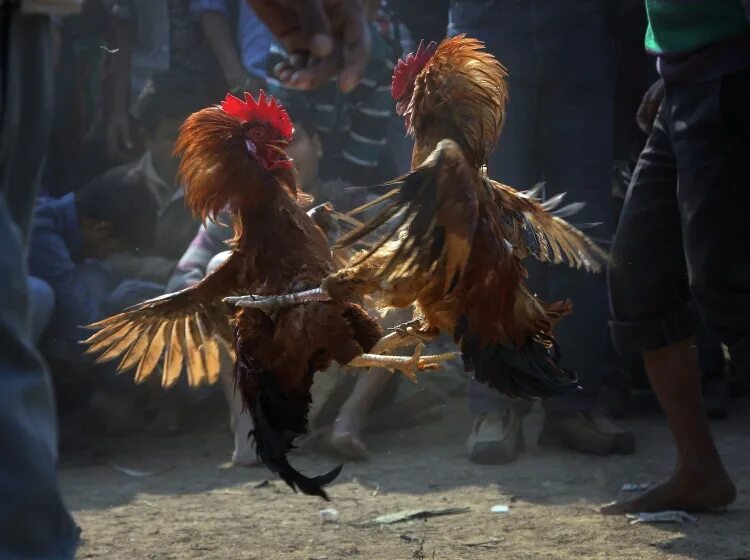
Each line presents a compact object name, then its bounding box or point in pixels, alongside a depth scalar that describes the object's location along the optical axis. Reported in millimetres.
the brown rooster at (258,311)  5250
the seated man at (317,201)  8891
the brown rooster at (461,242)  4461
